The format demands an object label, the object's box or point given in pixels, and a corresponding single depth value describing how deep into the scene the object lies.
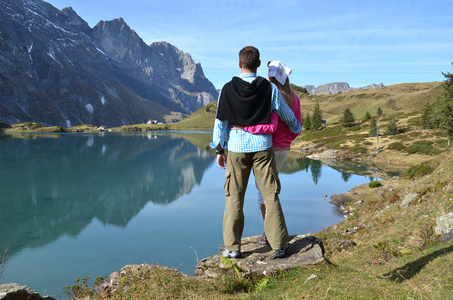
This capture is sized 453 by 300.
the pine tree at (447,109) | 44.45
